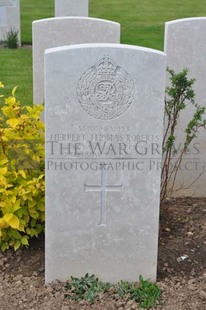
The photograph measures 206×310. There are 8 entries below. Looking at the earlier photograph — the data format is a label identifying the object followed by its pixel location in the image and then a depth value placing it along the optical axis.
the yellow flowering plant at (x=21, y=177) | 3.90
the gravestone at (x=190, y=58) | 4.92
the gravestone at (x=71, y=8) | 9.46
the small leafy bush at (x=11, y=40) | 11.06
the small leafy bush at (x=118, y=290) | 3.52
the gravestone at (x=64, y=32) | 5.18
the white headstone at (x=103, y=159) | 3.38
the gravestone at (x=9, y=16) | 11.34
